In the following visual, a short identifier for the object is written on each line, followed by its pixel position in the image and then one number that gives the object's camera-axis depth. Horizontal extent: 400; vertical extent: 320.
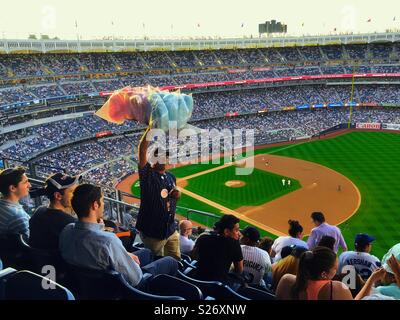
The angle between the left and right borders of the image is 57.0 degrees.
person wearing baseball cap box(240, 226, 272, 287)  5.40
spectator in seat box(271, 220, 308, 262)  6.57
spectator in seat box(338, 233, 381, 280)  5.73
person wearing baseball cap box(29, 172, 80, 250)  4.31
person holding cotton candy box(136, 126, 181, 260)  5.46
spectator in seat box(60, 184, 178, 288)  3.57
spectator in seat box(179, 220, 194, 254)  6.93
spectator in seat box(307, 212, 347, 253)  7.65
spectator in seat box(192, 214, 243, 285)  4.58
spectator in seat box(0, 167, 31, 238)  4.85
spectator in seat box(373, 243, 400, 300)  3.16
